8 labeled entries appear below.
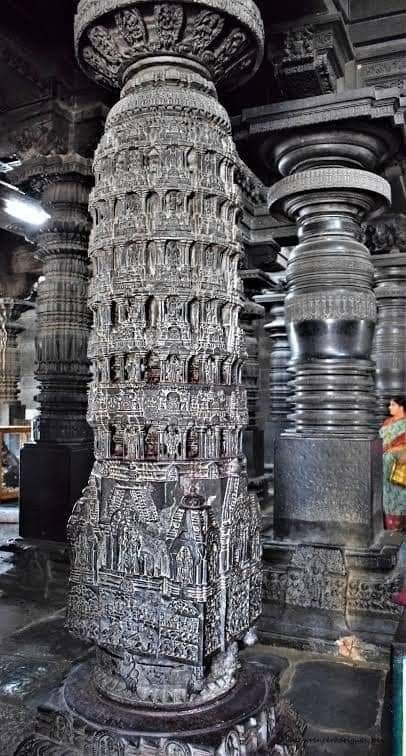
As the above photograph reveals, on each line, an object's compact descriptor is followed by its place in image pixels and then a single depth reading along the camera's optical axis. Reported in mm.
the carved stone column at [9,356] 11258
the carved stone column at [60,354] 4652
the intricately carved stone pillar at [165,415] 2045
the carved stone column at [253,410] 7023
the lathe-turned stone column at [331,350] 4016
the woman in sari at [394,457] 5402
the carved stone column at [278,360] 9164
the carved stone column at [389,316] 7121
